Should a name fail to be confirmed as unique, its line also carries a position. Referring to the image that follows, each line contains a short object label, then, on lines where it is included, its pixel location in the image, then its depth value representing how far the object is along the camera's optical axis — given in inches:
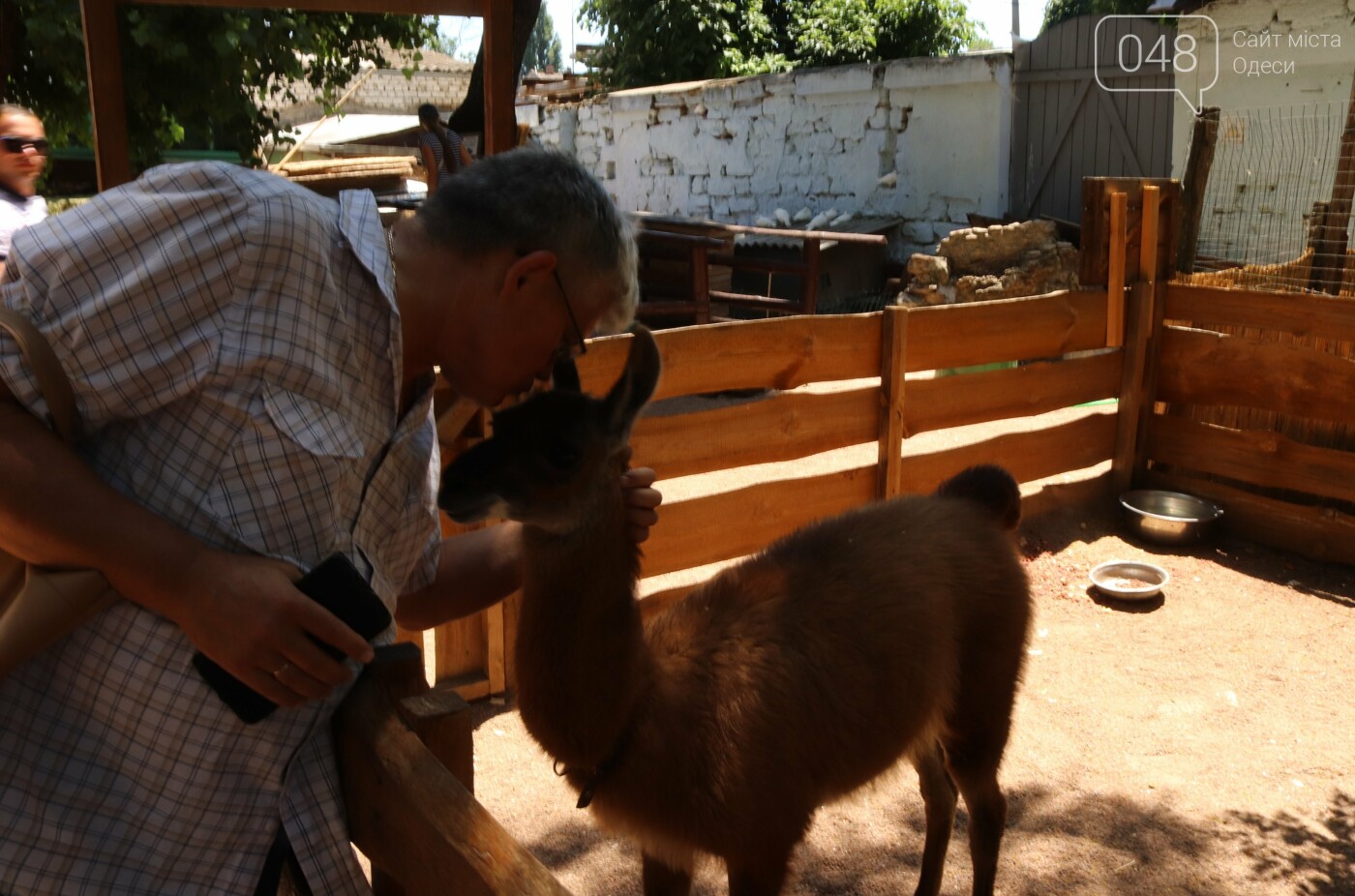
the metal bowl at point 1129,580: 229.0
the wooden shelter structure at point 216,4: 152.3
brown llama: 87.7
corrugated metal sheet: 548.7
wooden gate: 487.2
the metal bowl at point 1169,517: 259.4
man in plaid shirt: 48.3
